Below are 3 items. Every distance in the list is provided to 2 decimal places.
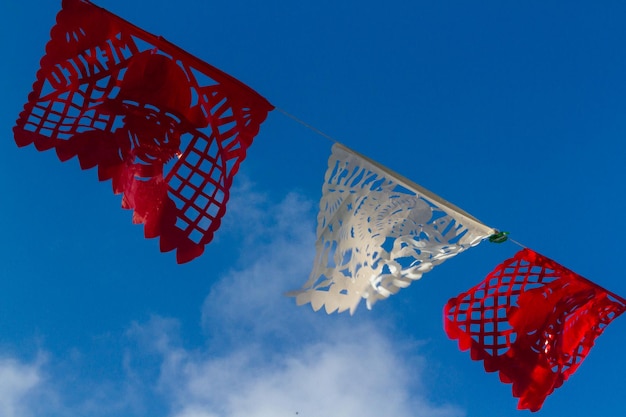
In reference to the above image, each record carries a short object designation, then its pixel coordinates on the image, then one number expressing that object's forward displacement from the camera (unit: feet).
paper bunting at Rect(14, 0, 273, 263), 15.90
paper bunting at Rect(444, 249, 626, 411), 19.45
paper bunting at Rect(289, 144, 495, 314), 15.02
